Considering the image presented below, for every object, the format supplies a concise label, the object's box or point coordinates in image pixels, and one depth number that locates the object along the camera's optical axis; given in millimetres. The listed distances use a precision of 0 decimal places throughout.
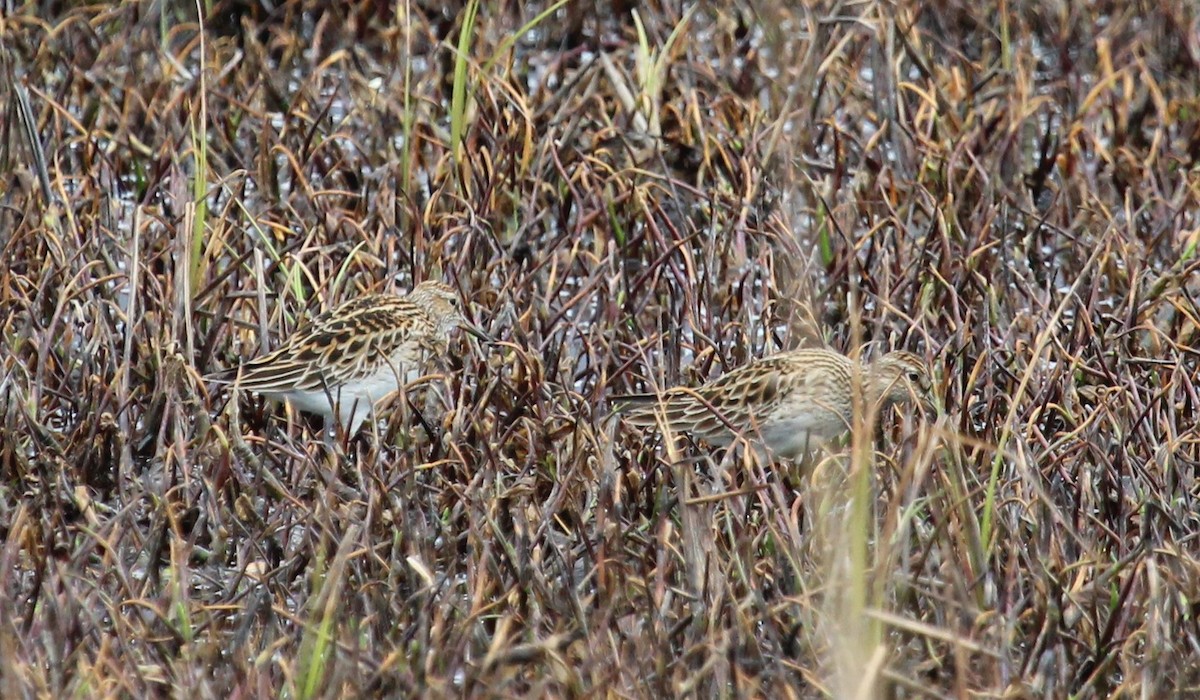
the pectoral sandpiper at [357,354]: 11195
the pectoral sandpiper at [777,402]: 10898
